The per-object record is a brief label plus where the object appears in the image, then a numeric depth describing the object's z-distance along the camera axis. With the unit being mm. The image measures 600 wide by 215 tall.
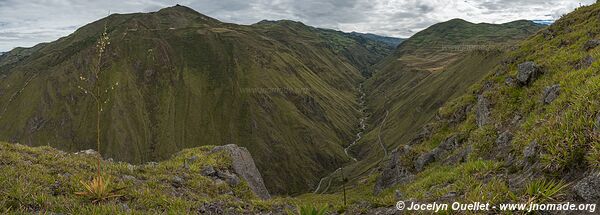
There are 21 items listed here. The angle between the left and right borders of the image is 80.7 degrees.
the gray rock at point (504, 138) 14380
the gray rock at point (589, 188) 7098
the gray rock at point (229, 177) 19031
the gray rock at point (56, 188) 10812
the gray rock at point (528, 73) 20844
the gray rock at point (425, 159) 29269
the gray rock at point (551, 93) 14434
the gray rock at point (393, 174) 32700
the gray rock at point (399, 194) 11393
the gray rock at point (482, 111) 23488
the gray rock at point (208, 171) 18750
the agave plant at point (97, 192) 10273
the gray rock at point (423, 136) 41475
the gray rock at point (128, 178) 13859
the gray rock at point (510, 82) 23348
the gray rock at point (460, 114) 33659
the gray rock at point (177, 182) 15136
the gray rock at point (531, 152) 9639
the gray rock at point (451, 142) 26420
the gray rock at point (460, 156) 18789
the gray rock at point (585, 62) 16016
